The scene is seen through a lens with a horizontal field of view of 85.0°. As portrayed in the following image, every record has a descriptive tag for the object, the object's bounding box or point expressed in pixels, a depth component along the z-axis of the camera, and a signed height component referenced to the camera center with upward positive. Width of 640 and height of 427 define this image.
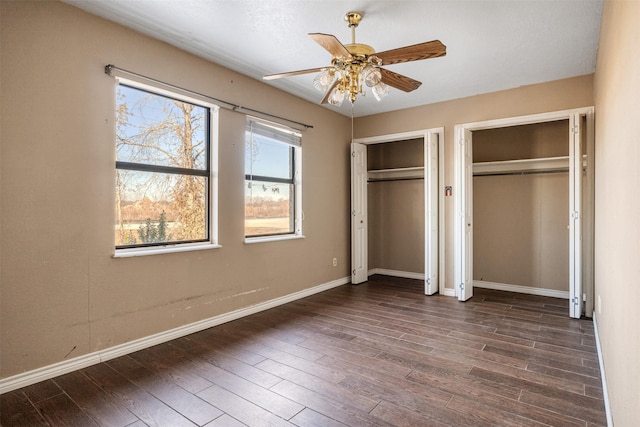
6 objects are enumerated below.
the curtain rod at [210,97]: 2.81 +1.17
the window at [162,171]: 3.03 +0.39
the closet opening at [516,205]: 4.60 +0.06
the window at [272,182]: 4.10 +0.37
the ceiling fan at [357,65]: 2.36 +1.08
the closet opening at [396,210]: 4.94 +0.02
